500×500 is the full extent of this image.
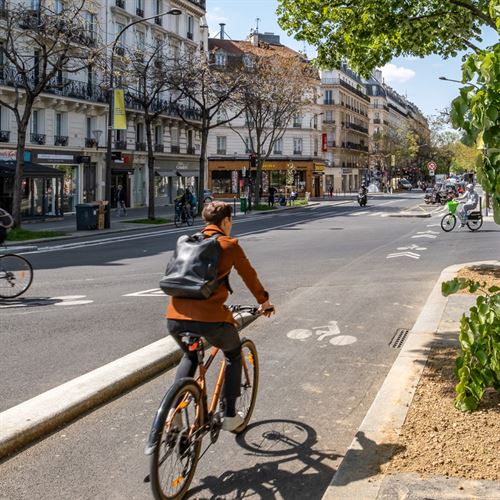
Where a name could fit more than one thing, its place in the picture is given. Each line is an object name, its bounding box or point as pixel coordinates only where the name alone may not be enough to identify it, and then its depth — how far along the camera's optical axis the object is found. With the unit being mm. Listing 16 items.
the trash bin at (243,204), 41888
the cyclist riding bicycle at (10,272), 10086
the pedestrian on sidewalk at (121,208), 37000
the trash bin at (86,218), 27656
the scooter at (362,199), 50812
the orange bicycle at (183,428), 3498
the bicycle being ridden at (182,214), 30938
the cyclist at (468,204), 24328
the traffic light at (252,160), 43719
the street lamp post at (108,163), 28047
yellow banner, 27798
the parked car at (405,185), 108688
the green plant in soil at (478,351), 4539
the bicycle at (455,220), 24225
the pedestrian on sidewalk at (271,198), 52212
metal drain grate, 7438
